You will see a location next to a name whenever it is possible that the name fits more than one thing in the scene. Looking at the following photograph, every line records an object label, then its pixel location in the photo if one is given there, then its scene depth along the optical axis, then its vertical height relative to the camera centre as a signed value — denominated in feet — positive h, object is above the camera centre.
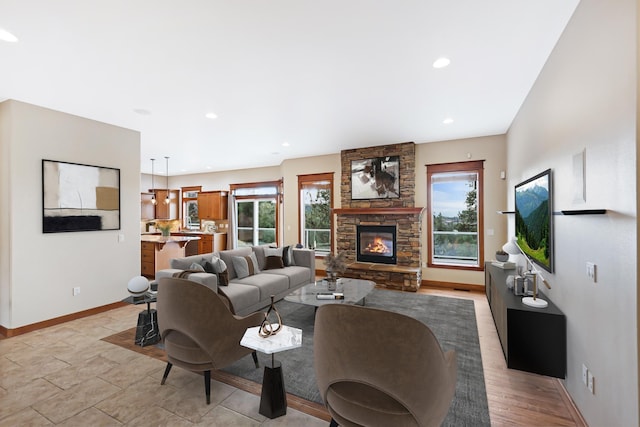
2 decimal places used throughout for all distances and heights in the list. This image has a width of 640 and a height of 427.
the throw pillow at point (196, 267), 11.80 -2.25
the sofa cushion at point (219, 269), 12.54 -2.44
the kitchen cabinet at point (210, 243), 27.86 -2.88
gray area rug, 7.21 -4.78
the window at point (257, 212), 26.96 +0.12
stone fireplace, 18.24 -0.79
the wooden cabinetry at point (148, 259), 19.99 -3.23
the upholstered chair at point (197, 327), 6.97 -2.87
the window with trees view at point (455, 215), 17.70 -0.15
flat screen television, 8.36 -0.20
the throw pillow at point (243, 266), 14.33 -2.69
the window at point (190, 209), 31.96 +0.51
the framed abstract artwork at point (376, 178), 19.22 +2.41
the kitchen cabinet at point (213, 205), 28.86 +0.88
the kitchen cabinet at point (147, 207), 29.89 +0.69
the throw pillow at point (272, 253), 16.69 -2.37
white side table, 6.38 -4.05
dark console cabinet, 7.54 -3.41
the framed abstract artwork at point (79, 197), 12.24 +0.77
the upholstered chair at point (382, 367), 4.53 -2.55
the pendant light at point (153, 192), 29.71 +2.30
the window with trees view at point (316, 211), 22.81 +0.17
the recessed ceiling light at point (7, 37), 7.24 +4.59
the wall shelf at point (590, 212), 5.26 +0.00
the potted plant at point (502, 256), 13.53 -2.08
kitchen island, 19.88 -2.72
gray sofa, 11.71 -3.26
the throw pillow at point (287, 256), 17.41 -2.61
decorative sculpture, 6.43 -2.68
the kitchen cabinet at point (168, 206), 31.50 +0.84
